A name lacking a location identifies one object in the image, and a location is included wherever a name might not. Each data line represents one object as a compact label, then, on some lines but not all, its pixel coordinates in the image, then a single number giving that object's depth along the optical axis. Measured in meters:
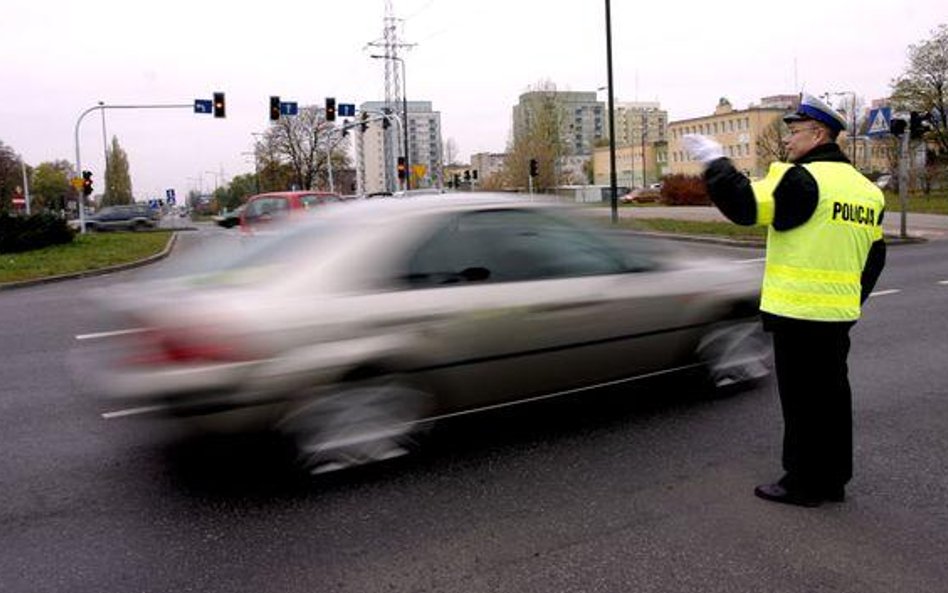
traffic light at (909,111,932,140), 19.52
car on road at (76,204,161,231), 43.62
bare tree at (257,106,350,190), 70.88
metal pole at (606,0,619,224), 24.95
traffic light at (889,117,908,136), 19.11
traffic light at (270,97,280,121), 32.79
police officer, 3.46
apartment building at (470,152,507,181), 129.38
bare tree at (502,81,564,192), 62.56
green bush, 22.89
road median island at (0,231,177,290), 17.05
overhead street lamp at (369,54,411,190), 38.96
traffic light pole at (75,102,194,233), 34.08
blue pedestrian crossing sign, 18.23
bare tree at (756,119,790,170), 70.06
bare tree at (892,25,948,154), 52.38
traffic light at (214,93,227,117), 32.12
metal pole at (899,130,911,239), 19.66
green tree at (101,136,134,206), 110.78
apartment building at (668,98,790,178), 103.19
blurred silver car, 3.89
